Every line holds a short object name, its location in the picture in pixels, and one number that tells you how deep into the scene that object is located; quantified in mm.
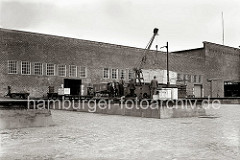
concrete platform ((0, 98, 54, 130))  8867
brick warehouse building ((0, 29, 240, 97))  27359
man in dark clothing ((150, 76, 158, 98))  17209
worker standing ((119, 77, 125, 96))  19606
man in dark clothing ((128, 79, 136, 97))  18750
